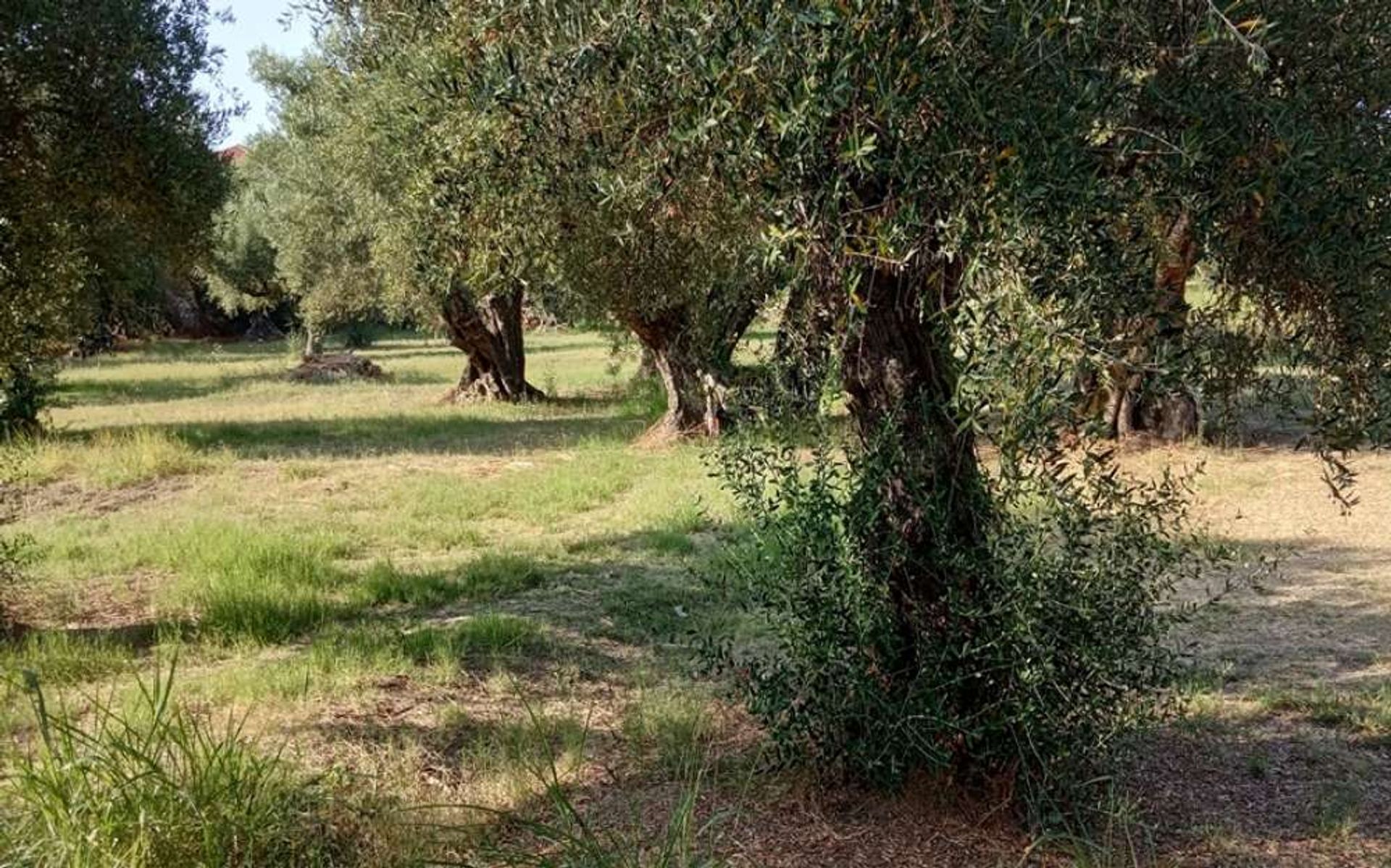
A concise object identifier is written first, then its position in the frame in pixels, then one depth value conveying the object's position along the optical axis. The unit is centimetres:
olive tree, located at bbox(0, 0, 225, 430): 830
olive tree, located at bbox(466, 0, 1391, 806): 304
